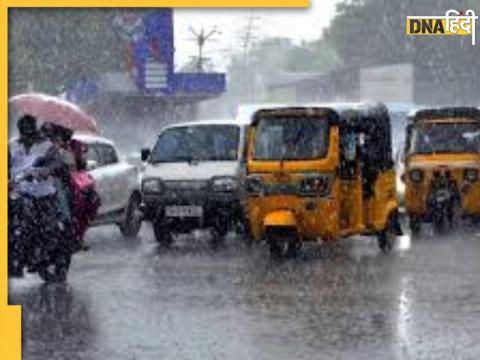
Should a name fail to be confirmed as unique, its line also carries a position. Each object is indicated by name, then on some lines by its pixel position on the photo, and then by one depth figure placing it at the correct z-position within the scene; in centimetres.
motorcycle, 1252
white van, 1702
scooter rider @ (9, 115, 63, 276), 1254
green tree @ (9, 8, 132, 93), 4453
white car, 1814
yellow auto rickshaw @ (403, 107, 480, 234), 1811
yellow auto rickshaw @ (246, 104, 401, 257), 1450
